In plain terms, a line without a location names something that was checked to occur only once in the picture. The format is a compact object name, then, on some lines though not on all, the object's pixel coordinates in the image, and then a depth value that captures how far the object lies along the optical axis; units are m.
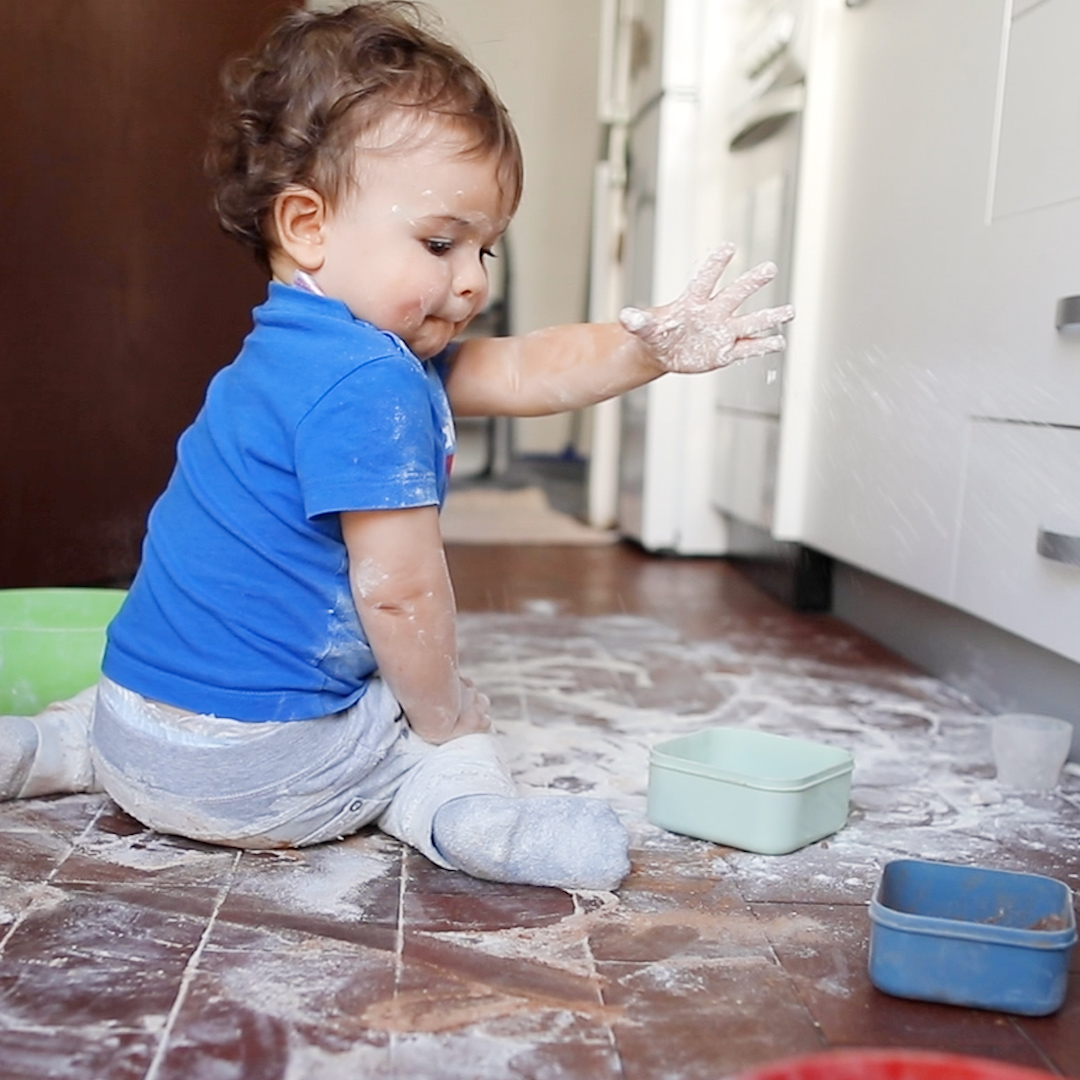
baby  0.86
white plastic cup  1.08
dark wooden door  1.53
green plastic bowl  1.12
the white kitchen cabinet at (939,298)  1.17
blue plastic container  0.68
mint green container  0.92
